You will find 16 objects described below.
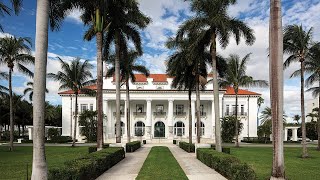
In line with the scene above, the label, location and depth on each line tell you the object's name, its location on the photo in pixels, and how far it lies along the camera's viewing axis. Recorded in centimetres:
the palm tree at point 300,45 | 1762
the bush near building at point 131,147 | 2044
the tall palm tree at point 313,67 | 1854
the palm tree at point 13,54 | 2311
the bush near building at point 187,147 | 2099
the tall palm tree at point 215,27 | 1583
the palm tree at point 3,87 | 2409
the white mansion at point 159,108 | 4359
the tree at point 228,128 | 3451
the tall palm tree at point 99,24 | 1491
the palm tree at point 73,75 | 2858
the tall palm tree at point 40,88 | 579
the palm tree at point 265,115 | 5125
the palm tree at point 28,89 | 4610
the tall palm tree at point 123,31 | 1879
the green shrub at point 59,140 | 3859
